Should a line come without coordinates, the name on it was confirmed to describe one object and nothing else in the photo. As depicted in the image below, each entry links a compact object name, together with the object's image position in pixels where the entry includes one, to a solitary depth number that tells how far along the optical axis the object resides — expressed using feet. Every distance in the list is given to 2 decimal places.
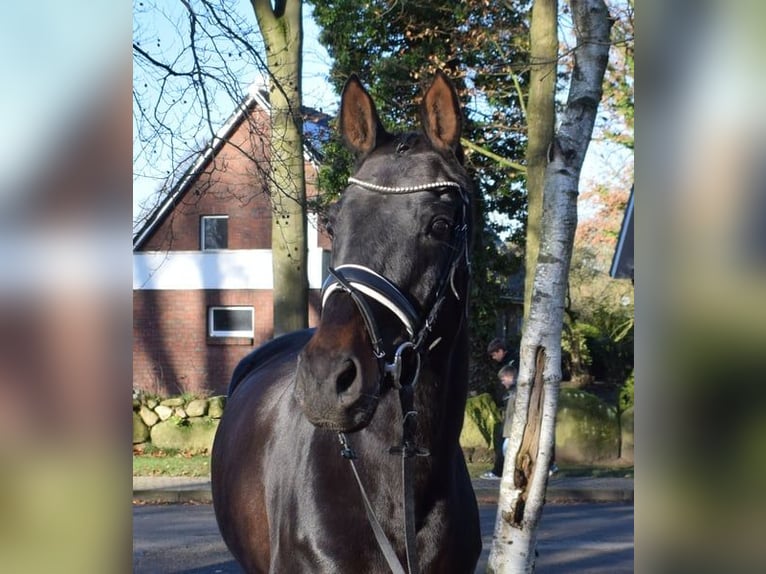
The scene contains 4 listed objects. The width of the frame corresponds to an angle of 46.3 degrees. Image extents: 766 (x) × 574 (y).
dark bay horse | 8.64
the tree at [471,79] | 54.49
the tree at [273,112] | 22.58
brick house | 91.15
